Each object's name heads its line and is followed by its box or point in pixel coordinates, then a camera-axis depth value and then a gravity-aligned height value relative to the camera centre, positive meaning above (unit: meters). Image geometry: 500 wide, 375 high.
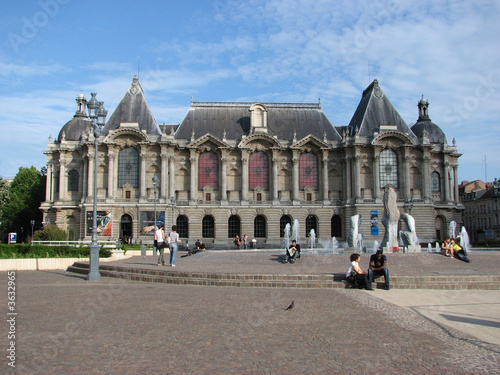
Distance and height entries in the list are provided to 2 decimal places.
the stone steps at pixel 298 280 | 18.56 -2.28
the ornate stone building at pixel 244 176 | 59.22 +6.57
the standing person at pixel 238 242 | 48.22 -1.56
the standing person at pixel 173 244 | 24.44 -0.85
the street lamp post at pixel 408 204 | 56.17 +2.56
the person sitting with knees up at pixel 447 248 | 27.17 -1.38
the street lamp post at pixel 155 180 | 40.45 +4.10
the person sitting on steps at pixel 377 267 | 18.09 -1.59
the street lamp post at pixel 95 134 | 22.44 +4.63
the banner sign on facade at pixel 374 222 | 59.44 +0.42
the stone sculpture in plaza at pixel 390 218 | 34.56 +0.53
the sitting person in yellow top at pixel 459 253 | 26.11 -1.60
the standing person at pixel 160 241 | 25.20 -0.71
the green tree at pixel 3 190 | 58.74 +5.20
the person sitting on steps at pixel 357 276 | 18.00 -1.94
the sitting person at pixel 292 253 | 26.56 -1.51
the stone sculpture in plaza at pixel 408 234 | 34.16 -0.66
